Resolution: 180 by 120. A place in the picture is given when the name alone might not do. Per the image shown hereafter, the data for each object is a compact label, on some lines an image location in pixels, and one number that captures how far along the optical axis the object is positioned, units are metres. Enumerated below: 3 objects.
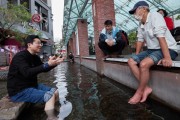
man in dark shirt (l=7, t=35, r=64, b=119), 1.93
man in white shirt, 1.84
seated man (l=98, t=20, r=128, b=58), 3.65
